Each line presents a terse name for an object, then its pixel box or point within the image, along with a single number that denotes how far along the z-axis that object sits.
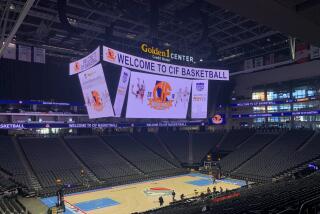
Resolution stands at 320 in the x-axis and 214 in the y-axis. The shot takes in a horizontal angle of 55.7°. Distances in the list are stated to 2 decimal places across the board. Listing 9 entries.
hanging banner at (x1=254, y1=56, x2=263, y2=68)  43.38
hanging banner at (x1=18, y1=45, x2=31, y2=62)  32.97
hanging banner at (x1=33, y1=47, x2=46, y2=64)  33.97
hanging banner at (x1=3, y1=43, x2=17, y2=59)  32.00
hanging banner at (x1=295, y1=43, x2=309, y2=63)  37.38
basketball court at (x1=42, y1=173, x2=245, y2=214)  24.42
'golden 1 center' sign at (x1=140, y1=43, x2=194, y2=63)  28.78
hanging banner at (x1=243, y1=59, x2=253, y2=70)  44.67
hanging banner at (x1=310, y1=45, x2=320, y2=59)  35.03
